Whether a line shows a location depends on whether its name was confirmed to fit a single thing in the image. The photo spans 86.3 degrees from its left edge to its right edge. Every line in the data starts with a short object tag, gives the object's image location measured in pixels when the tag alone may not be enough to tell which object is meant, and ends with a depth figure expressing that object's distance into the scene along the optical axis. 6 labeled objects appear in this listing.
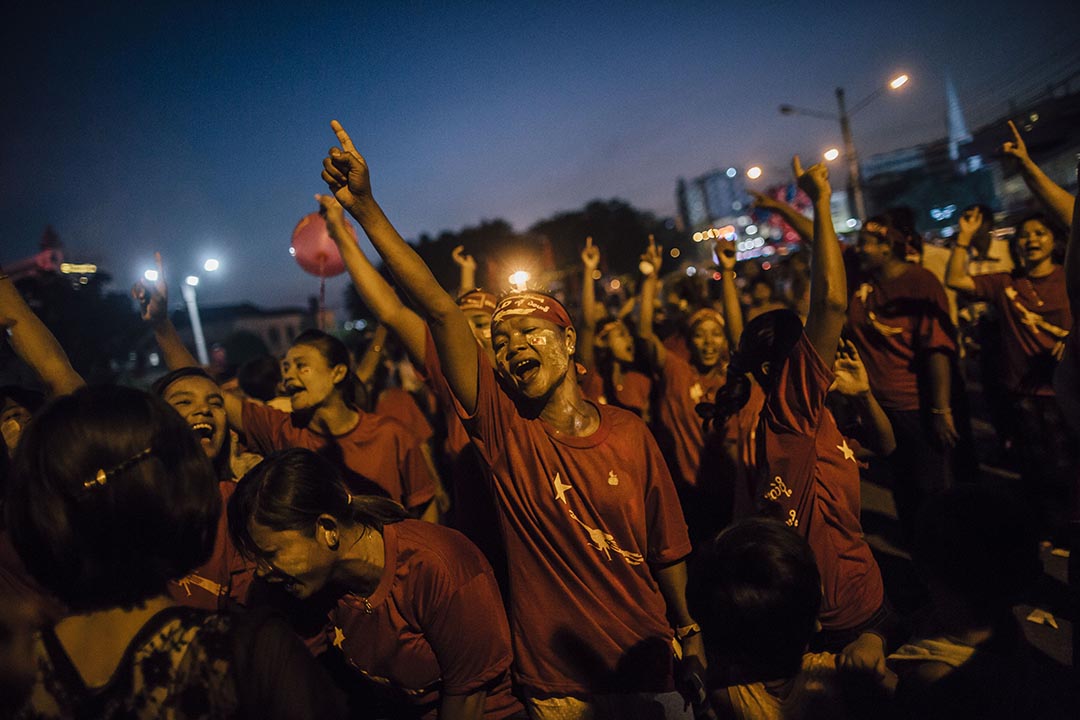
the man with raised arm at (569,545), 1.98
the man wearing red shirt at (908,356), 4.11
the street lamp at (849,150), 22.47
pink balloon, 4.81
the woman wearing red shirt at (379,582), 1.81
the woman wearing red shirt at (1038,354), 4.09
